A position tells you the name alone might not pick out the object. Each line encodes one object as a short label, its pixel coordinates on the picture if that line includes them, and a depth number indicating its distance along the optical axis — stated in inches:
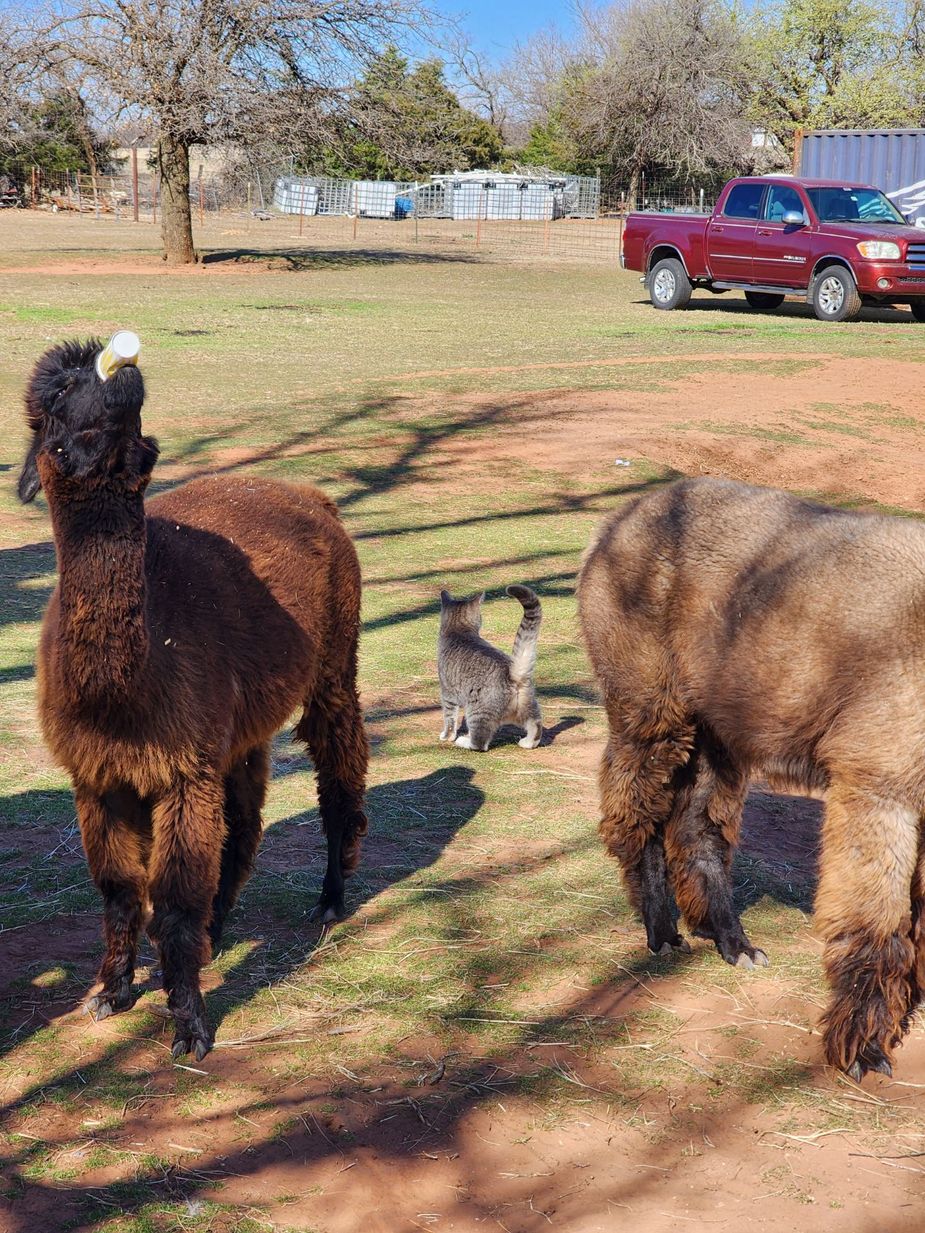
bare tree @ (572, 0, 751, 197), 2212.1
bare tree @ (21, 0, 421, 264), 1136.8
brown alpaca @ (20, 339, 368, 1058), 143.9
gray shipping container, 1135.0
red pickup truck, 861.8
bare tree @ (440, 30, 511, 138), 3122.5
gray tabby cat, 260.4
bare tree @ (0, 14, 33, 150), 1138.0
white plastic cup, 135.8
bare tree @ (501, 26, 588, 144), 2992.1
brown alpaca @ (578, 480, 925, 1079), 155.0
